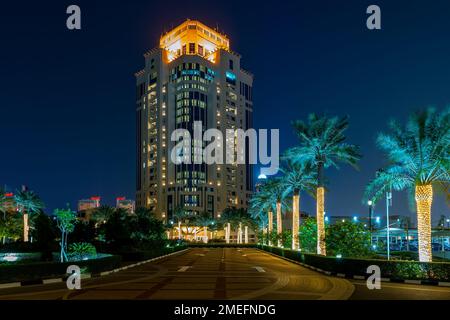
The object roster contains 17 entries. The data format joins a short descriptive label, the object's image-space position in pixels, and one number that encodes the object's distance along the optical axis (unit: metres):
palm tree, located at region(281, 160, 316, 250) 47.09
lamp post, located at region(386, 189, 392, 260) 36.38
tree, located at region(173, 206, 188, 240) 129.12
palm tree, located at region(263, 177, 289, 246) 55.91
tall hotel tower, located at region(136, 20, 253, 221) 151.00
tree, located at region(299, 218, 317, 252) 45.46
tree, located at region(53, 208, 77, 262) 30.83
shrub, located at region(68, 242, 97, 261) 31.57
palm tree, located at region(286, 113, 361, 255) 35.94
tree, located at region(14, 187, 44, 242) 73.62
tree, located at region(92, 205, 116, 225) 101.50
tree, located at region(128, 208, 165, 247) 57.38
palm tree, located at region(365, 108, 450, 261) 25.08
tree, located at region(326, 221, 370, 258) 33.84
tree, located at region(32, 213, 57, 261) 45.10
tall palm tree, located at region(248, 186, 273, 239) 67.81
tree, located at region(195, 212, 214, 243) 130.25
